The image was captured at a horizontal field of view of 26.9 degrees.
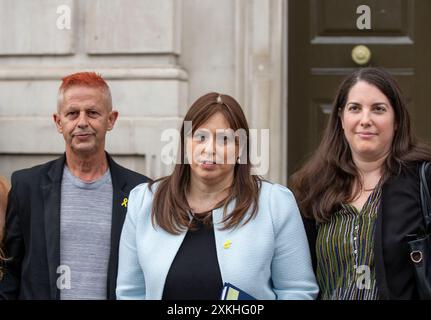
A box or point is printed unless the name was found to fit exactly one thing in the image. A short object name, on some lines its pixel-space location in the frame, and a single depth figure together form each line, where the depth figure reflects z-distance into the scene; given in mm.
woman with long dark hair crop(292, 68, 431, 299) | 3914
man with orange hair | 4441
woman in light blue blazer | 3969
